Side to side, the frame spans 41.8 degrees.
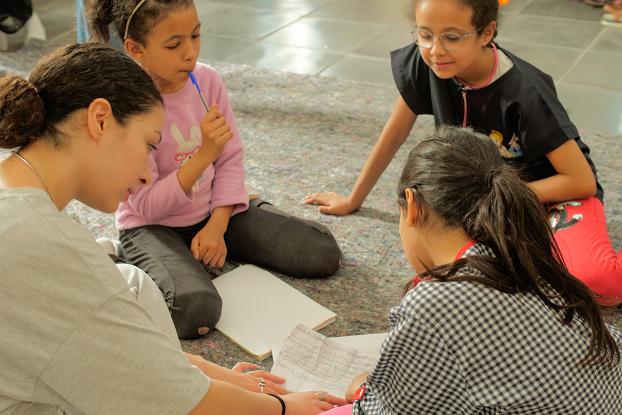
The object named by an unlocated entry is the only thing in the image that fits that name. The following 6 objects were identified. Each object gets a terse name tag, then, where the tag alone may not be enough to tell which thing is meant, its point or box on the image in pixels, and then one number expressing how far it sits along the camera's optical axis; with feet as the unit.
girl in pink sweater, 5.00
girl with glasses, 5.16
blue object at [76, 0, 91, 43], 7.55
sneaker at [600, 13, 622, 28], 10.79
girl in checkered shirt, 3.05
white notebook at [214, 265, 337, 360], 4.98
